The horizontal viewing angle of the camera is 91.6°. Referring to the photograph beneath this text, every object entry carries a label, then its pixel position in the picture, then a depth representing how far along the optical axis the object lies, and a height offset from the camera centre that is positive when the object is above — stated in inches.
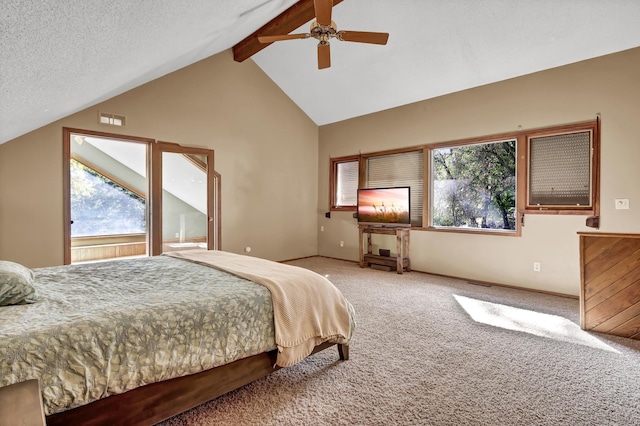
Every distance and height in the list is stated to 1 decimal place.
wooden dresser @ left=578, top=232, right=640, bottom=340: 103.0 -25.3
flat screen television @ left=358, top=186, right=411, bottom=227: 205.5 +2.5
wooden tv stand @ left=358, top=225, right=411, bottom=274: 202.2 -29.4
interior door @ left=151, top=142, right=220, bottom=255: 183.2 +7.1
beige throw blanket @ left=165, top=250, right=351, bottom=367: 72.9 -25.0
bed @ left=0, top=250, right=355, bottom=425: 47.6 -23.1
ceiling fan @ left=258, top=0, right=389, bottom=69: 100.2 +63.2
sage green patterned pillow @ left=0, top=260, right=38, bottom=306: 60.1 -15.4
